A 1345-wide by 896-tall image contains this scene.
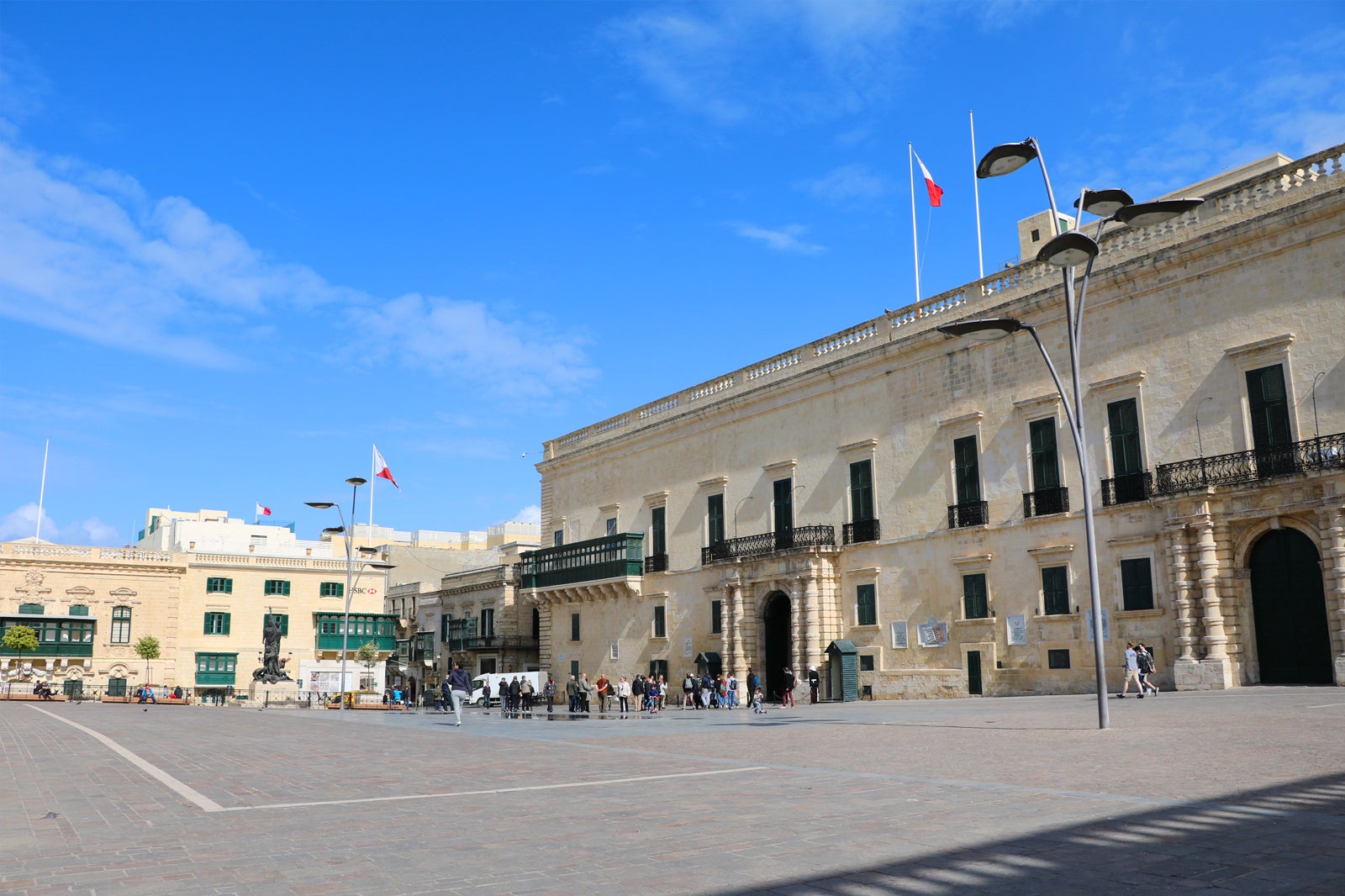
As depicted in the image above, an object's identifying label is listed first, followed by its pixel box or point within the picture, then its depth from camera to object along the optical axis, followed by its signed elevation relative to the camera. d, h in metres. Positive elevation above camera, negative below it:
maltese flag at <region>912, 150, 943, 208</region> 37.00 +15.46
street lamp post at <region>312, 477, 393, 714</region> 37.69 +5.06
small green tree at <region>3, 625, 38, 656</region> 53.28 +0.65
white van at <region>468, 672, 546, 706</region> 45.78 -1.79
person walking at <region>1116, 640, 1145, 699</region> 23.45 -0.74
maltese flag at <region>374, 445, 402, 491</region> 48.03 +7.89
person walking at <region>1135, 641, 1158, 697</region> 24.05 -0.75
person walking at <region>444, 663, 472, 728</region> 27.09 -1.00
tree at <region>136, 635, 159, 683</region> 56.47 +0.09
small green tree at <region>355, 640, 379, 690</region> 62.49 -0.54
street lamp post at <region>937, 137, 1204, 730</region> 15.41 +5.70
